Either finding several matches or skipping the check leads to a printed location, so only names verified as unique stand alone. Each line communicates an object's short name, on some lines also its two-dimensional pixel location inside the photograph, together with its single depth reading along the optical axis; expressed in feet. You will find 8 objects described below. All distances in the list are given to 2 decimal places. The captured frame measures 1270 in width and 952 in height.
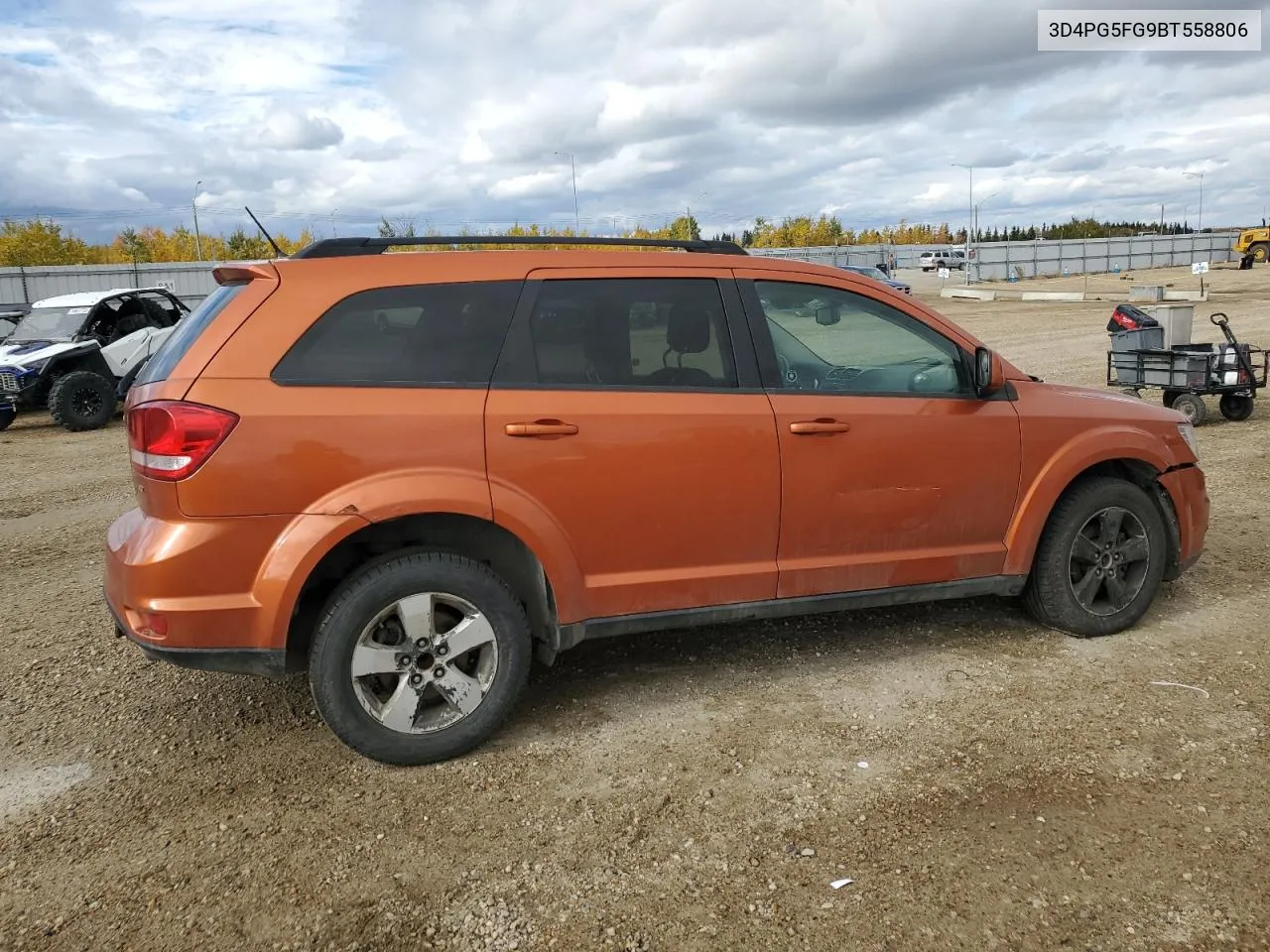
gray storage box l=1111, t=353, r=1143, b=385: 33.32
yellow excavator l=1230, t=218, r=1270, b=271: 177.06
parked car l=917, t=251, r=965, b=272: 207.62
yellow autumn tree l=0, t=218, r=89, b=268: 180.75
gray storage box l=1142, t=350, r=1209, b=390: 31.63
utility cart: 31.73
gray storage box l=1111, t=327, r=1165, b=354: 33.50
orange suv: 10.11
